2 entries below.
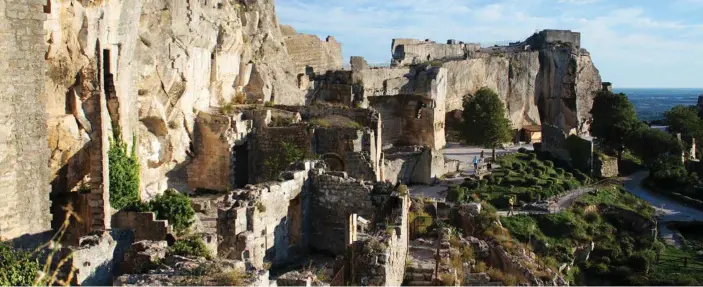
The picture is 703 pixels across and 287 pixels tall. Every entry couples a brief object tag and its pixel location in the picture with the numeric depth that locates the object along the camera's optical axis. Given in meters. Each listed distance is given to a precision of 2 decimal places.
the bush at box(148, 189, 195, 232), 14.98
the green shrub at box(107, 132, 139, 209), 17.38
